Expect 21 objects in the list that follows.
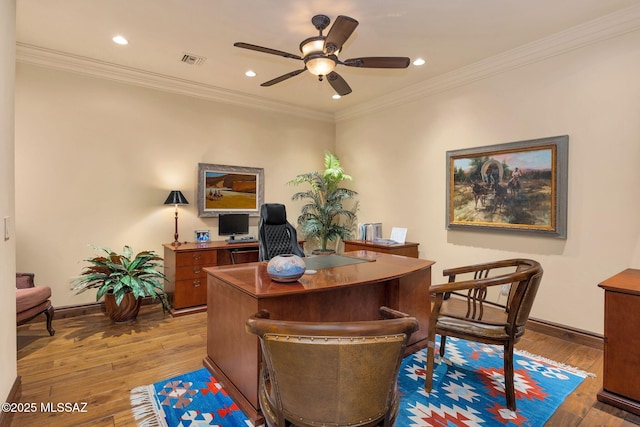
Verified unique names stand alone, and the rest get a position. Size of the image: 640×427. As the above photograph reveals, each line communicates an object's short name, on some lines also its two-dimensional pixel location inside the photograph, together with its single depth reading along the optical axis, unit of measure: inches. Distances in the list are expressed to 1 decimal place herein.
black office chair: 145.8
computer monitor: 185.0
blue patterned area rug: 78.6
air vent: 144.7
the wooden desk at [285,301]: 79.0
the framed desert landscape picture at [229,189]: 183.7
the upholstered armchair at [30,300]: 111.7
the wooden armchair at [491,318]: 82.6
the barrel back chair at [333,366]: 45.3
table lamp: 164.1
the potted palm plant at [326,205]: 208.8
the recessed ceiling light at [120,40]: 129.3
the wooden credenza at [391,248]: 171.9
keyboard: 179.6
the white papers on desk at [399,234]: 180.4
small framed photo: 180.5
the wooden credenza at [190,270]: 153.8
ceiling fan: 90.1
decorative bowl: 84.3
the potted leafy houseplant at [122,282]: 134.6
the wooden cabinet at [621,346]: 81.4
